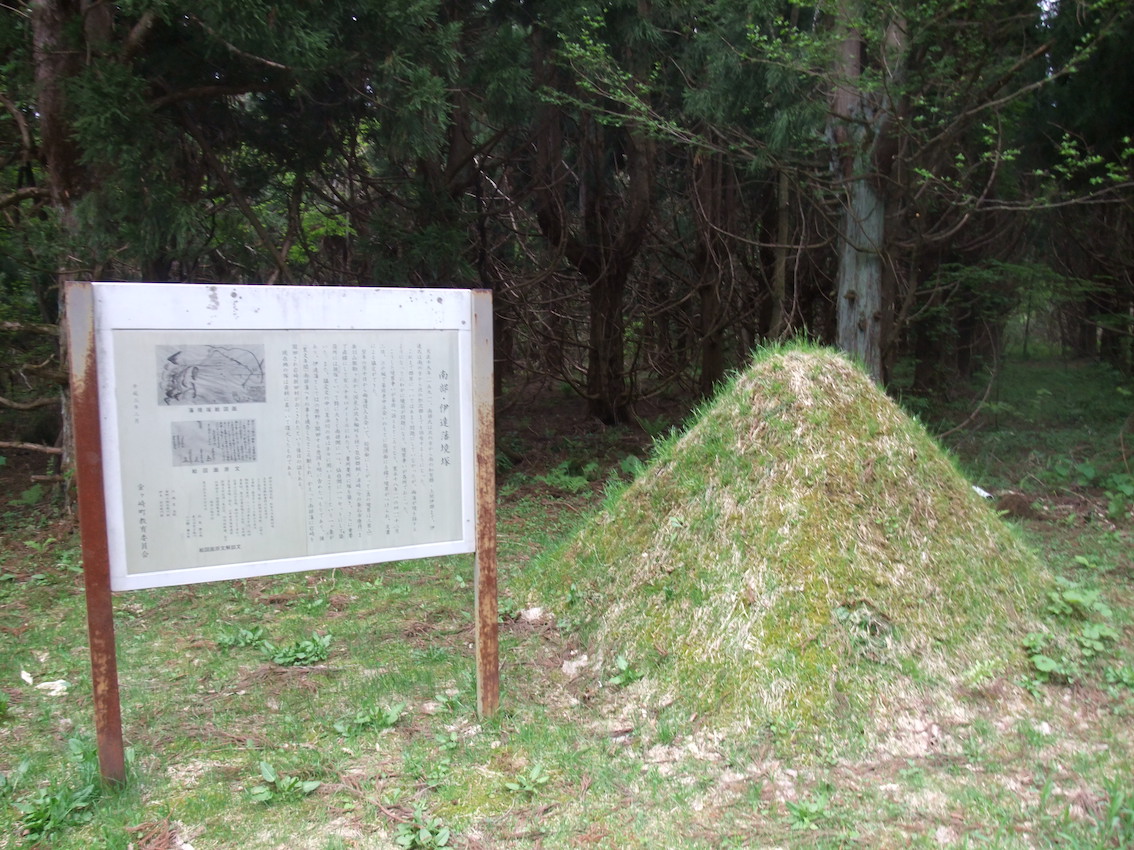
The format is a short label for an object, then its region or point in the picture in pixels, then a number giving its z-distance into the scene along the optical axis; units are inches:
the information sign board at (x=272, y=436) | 124.4
